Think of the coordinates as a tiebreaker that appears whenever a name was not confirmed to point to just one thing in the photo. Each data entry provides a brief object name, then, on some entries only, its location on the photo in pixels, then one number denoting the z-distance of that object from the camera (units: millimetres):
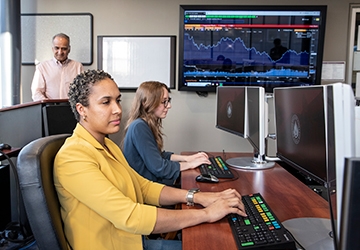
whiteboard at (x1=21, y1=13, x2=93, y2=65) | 3406
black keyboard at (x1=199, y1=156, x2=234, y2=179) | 1711
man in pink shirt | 3213
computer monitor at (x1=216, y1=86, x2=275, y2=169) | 1736
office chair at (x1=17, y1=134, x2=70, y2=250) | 963
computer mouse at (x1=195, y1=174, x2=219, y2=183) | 1603
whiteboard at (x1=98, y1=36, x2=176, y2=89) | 3389
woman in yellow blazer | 1037
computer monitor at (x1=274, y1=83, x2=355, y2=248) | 635
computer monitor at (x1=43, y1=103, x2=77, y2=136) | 2207
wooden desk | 987
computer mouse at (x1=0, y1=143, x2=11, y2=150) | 1990
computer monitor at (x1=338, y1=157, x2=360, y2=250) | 467
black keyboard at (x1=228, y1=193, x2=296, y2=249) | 904
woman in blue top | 1835
